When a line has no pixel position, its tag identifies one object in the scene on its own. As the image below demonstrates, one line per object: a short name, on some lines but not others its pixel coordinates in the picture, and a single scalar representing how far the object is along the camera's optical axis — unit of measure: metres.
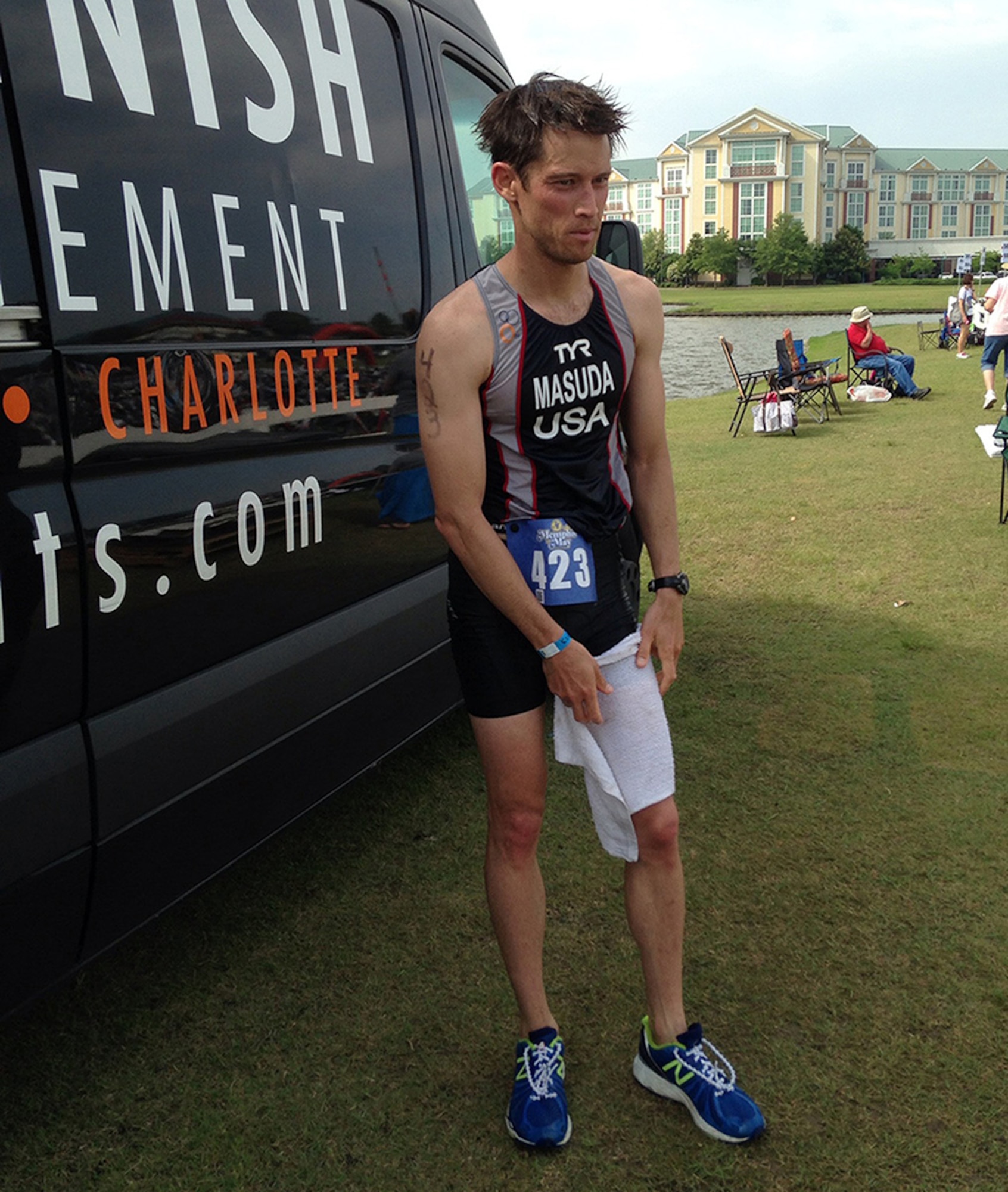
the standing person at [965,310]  21.25
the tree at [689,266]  111.12
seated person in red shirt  15.41
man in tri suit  2.06
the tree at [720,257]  110.28
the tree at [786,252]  107.75
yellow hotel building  121.31
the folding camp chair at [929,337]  24.71
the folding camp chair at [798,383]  14.26
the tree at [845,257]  109.88
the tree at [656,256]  114.31
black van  1.96
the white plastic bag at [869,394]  15.48
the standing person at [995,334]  13.20
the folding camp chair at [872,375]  15.82
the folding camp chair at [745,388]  13.59
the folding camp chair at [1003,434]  7.23
